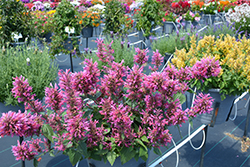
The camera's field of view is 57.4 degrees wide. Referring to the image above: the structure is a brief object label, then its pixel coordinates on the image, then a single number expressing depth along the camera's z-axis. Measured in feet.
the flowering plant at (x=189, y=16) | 25.16
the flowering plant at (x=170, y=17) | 24.47
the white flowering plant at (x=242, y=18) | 14.82
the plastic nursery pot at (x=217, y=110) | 7.13
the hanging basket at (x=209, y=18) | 29.90
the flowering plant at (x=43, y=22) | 18.18
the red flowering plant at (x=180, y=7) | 27.04
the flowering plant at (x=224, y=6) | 30.72
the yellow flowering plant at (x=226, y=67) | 6.93
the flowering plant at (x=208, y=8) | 30.03
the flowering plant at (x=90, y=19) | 21.02
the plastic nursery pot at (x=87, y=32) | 21.38
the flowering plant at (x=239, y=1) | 33.03
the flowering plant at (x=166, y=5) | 30.32
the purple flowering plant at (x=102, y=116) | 3.41
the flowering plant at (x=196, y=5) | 31.14
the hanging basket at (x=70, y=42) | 15.38
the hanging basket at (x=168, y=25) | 24.64
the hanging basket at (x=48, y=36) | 20.10
